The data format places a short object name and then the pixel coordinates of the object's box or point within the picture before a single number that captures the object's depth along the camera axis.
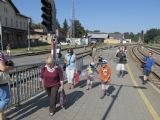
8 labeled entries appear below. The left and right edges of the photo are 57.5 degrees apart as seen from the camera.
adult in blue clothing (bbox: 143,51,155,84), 6.86
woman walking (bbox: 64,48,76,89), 5.61
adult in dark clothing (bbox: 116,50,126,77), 8.20
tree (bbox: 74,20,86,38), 63.61
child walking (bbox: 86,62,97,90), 5.66
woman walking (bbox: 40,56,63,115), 3.67
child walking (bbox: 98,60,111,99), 4.95
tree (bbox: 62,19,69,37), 78.01
